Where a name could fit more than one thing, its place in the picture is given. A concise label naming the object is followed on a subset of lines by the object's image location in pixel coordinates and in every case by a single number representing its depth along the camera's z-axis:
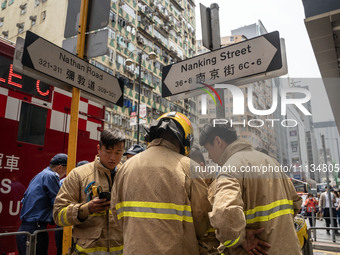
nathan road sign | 2.86
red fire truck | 4.09
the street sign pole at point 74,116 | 3.10
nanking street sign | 2.79
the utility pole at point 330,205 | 9.25
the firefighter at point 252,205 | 1.72
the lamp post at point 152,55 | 17.67
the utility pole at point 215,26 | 3.23
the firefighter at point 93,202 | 2.32
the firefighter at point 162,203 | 1.82
